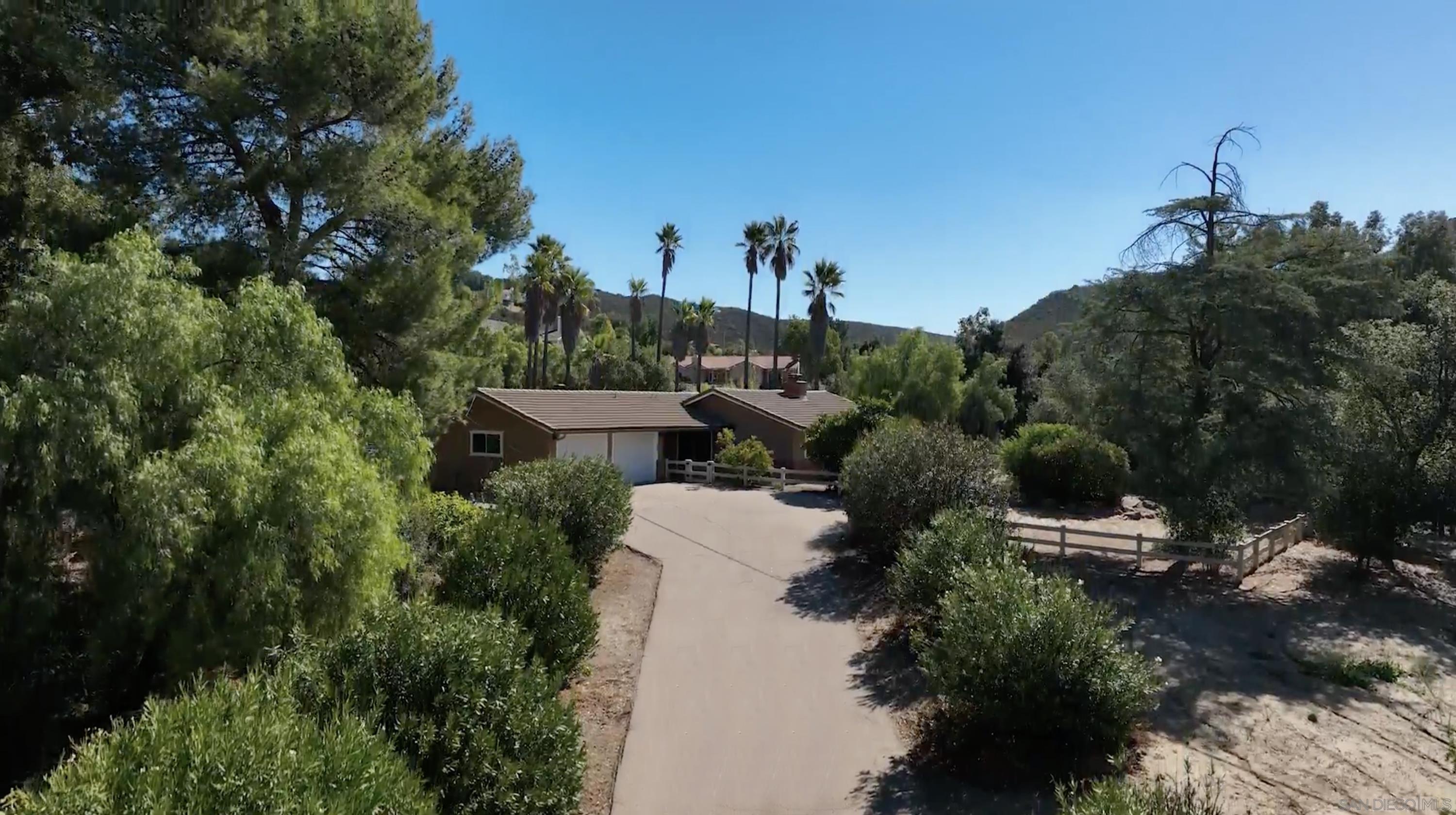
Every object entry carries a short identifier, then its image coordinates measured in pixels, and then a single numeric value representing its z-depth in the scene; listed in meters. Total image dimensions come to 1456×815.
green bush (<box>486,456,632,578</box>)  14.98
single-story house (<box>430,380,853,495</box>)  27.28
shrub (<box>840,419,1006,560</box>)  15.71
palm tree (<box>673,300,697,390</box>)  59.25
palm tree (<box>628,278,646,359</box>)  56.69
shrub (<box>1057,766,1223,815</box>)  4.88
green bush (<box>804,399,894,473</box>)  27.28
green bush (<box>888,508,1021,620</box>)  11.52
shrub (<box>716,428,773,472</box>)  30.02
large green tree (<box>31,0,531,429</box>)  12.66
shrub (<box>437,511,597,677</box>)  9.99
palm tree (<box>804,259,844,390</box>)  51.25
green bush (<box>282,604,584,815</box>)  5.79
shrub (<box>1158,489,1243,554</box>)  16.58
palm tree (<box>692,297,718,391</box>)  59.22
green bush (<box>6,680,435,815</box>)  3.90
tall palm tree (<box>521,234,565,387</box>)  44.16
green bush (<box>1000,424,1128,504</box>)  26.45
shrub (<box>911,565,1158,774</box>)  7.95
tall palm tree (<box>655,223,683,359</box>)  56.34
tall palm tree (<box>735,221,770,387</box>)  54.00
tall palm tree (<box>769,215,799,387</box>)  52.94
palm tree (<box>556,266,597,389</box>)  46.69
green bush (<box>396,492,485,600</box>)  12.48
